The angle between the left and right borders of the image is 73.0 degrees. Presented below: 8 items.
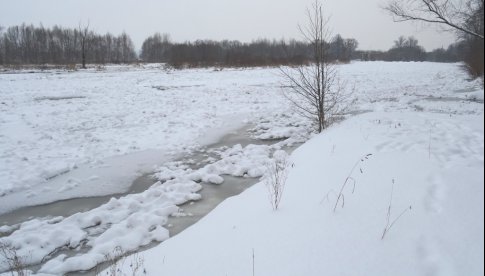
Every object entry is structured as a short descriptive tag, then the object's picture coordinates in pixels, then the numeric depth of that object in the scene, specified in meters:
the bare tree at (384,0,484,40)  8.62
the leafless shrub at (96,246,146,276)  3.43
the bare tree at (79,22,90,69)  43.66
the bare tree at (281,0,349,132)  8.72
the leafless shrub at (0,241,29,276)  3.76
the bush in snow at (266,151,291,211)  4.30
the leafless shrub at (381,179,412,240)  2.95
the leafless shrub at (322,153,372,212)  3.71
